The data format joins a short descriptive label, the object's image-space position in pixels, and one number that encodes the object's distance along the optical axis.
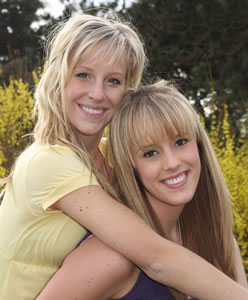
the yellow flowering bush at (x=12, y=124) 4.49
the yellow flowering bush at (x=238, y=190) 3.42
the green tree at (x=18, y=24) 13.62
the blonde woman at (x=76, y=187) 1.81
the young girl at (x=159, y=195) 1.77
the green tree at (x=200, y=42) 6.20
